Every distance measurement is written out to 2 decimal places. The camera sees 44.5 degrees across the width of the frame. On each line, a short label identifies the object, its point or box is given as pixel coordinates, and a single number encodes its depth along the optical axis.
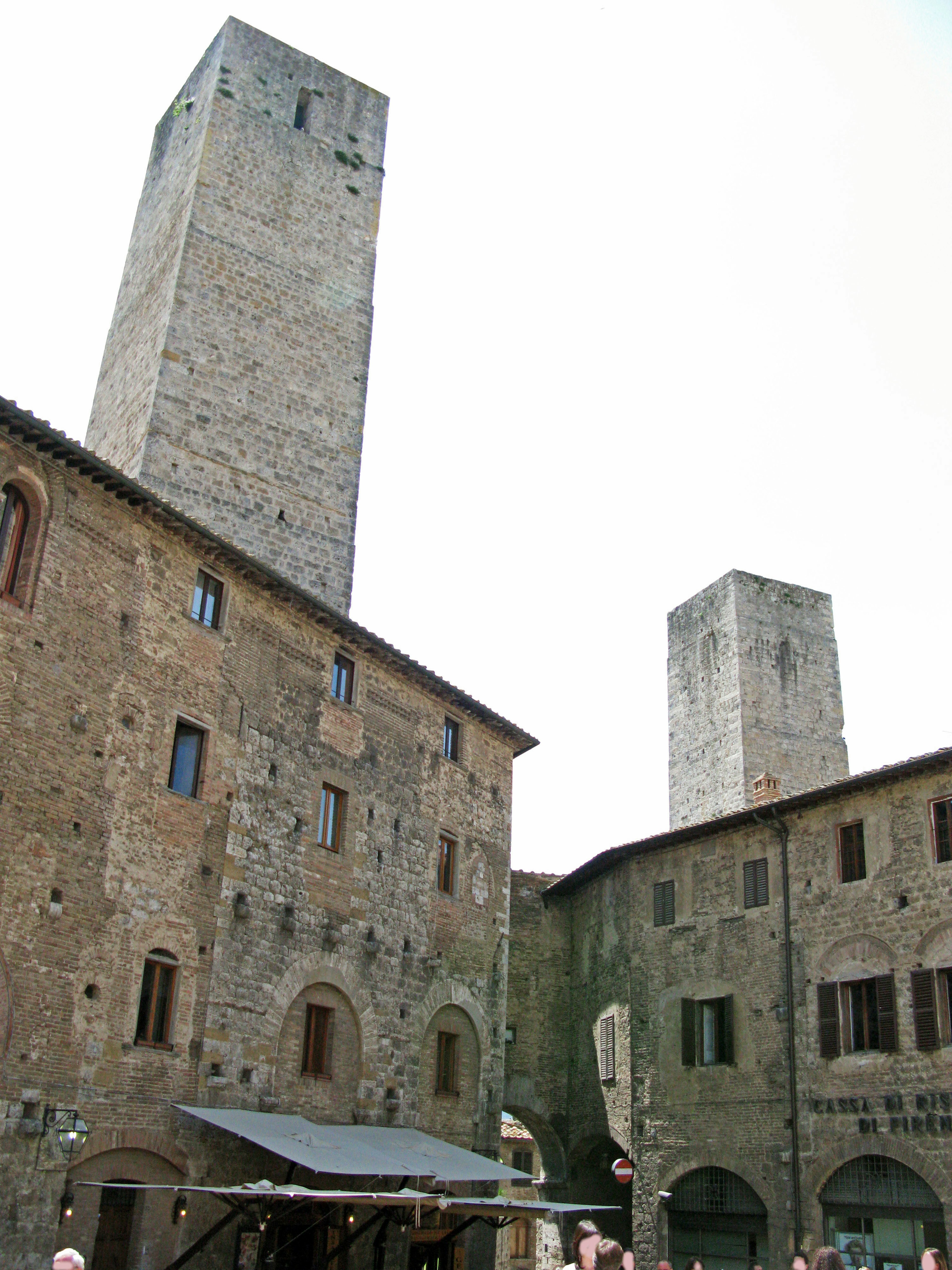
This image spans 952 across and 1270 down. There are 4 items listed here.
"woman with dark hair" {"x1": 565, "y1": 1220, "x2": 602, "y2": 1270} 7.04
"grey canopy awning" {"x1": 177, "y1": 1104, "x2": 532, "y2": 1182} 14.58
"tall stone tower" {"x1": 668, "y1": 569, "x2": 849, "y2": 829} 37.28
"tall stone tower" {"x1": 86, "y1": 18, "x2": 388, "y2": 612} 23.81
